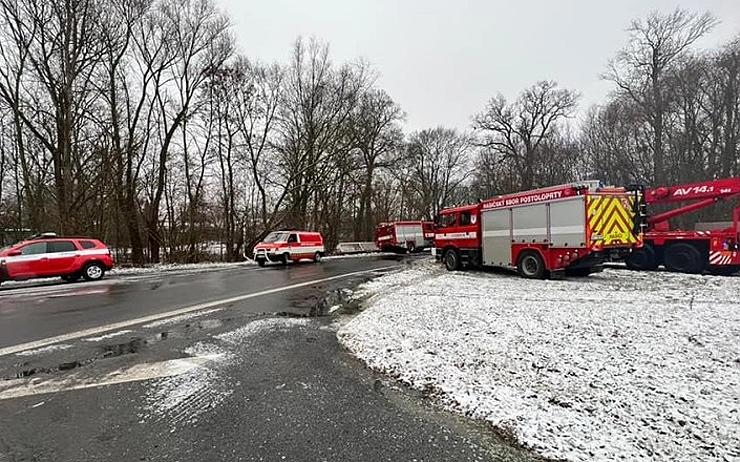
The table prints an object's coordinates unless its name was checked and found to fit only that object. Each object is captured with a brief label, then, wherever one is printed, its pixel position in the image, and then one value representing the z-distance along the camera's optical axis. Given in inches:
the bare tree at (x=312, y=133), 1245.7
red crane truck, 498.3
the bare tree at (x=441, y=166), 2309.3
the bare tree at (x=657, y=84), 1137.4
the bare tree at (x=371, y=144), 1454.2
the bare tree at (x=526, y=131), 1660.9
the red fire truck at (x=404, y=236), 1312.7
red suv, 549.6
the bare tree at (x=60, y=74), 791.7
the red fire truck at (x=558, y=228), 469.1
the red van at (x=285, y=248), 877.8
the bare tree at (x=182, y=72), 1024.2
